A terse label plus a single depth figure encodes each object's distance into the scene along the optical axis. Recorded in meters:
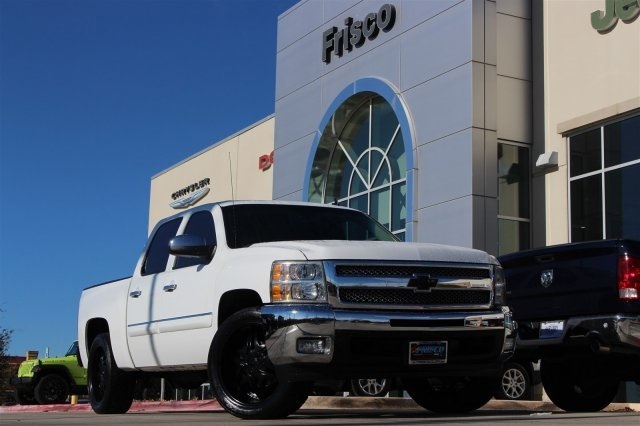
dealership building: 18.67
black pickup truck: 8.91
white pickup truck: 7.09
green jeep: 26.16
